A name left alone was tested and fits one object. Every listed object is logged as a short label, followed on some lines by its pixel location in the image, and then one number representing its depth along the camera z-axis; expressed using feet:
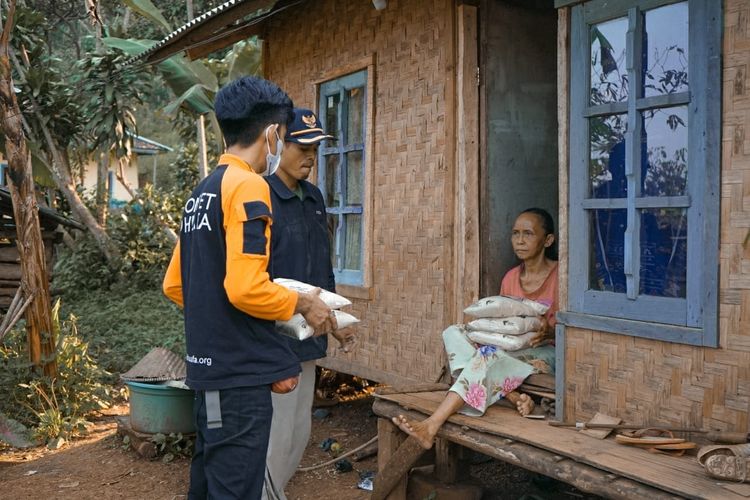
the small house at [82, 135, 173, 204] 78.07
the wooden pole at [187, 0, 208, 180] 39.94
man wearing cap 12.25
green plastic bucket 17.83
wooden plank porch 9.05
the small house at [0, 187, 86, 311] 30.94
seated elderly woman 12.80
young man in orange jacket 8.59
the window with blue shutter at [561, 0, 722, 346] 10.05
